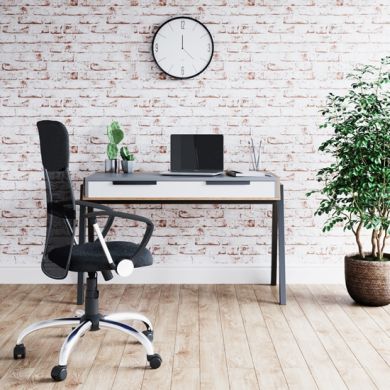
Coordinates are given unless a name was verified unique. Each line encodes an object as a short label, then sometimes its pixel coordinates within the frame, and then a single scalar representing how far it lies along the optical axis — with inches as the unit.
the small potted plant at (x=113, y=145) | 166.9
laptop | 164.7
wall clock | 172.4
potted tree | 148.5
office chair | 112.9
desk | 152.4
